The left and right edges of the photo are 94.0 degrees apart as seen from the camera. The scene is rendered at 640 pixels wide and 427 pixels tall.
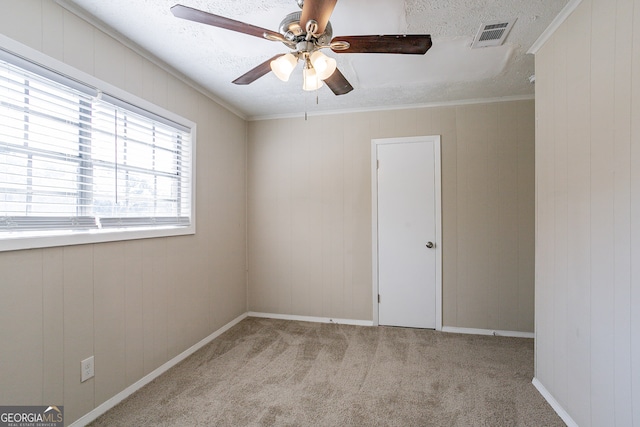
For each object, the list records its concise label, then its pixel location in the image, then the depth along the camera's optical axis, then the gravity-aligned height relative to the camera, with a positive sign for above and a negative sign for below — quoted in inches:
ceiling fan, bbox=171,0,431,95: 51.7 +33.4
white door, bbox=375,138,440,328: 132.2 -8.9
